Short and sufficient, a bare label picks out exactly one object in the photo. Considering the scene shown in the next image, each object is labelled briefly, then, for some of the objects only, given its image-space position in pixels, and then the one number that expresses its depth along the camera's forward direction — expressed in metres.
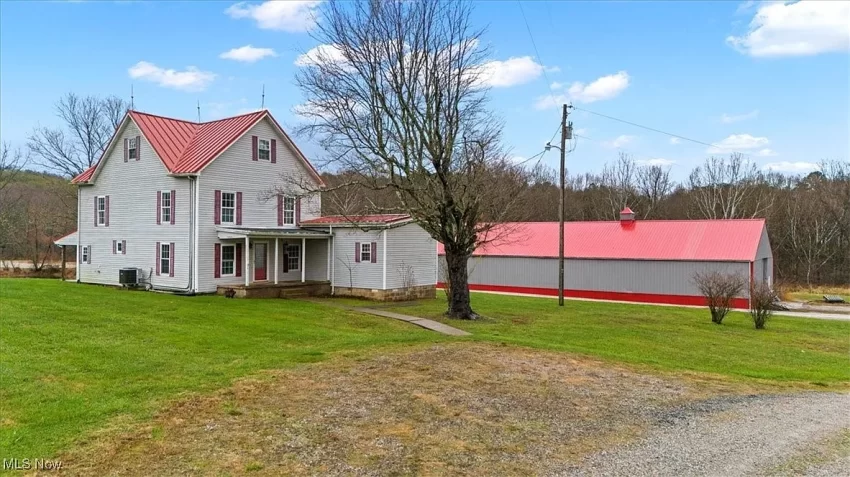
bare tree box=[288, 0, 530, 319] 17.94
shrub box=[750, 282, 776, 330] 19.67
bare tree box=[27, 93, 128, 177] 40.72
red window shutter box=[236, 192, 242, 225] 24.39
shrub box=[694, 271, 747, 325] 20.61
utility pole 24.31
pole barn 30.33
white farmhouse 23.17
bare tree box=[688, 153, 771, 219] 52.59
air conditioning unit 24.00
